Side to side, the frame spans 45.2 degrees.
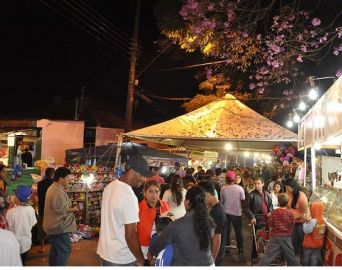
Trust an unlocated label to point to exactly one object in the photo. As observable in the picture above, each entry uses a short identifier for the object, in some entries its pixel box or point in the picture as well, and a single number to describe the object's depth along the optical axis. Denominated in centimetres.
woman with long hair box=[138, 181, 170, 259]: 542
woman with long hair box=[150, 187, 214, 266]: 406
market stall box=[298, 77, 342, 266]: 554
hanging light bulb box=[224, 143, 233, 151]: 1539
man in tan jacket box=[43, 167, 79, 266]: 663
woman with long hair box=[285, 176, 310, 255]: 777
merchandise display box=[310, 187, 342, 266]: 635
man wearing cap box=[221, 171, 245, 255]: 977
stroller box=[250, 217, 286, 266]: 866
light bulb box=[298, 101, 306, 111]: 1463
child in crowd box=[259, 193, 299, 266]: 718
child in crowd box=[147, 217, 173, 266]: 400
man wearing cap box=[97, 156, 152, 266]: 429
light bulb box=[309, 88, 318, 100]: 1138
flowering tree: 1121
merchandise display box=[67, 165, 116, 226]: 1162
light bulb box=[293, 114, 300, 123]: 1619
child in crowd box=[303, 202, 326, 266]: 714
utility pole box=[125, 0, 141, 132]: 1738
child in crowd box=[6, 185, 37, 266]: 649
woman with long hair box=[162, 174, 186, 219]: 750
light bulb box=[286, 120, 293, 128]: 1779
